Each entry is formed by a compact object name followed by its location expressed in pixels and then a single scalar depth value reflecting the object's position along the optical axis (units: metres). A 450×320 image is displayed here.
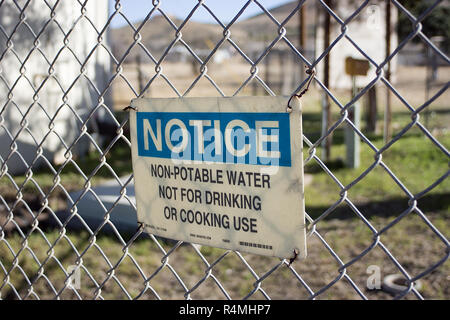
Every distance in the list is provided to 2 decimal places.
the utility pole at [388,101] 8.21
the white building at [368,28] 11.03
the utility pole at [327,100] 7.33
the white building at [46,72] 7.07
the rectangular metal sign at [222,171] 1.26
